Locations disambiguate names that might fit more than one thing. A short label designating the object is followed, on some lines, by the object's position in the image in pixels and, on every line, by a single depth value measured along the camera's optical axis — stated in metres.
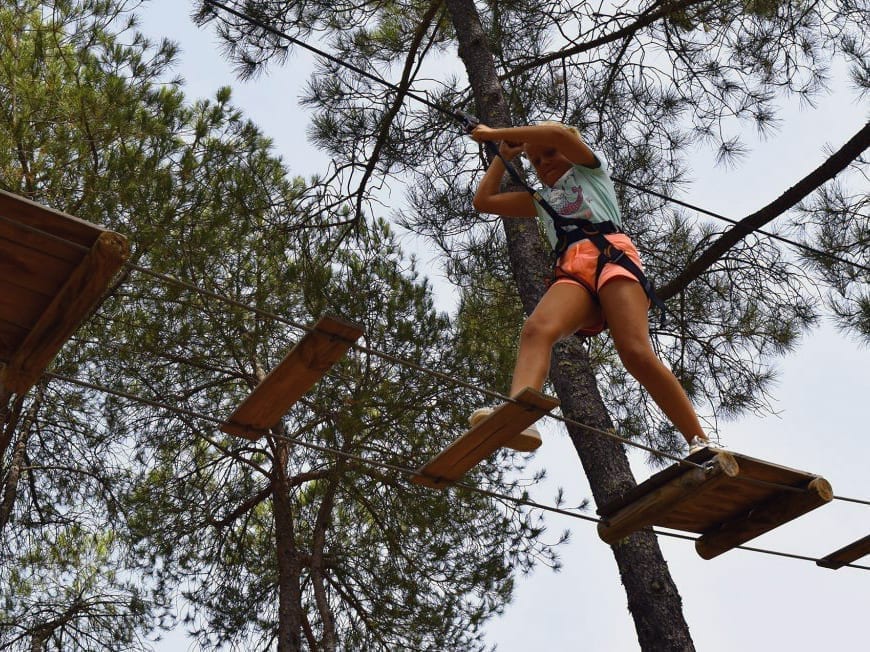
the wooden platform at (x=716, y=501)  2.92
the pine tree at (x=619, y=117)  5.89
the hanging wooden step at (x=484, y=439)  2.66
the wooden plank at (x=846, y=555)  3.90
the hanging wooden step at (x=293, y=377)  2.64
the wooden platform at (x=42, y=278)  2.31
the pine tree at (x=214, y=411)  6.22
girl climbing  2.97
